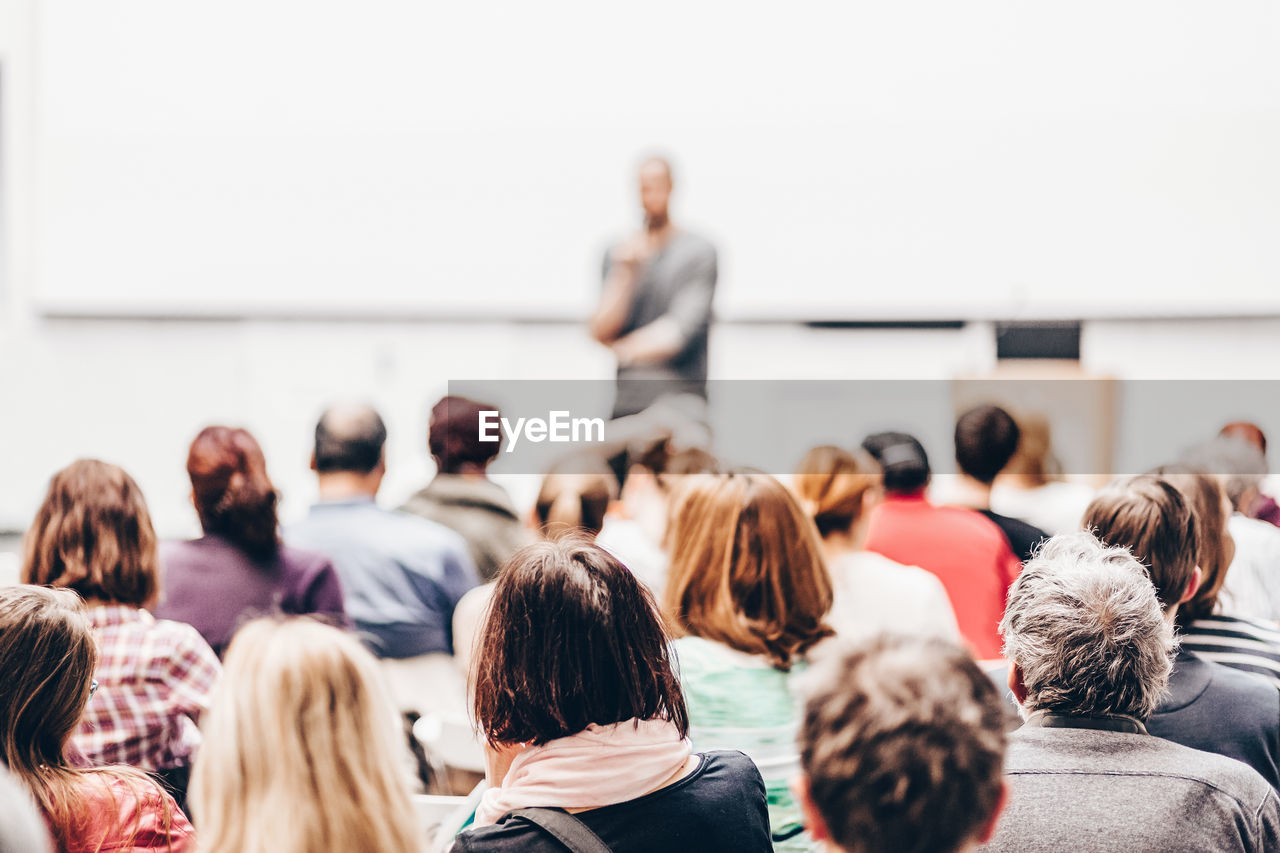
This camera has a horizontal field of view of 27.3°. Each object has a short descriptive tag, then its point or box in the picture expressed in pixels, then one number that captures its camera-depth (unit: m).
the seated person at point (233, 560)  5.11
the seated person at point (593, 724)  4.15
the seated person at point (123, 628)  4.68
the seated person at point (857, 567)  5.09
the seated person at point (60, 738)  4.29
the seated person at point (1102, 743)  4.14
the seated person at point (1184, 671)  4.56
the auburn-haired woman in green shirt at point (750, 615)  4.71
